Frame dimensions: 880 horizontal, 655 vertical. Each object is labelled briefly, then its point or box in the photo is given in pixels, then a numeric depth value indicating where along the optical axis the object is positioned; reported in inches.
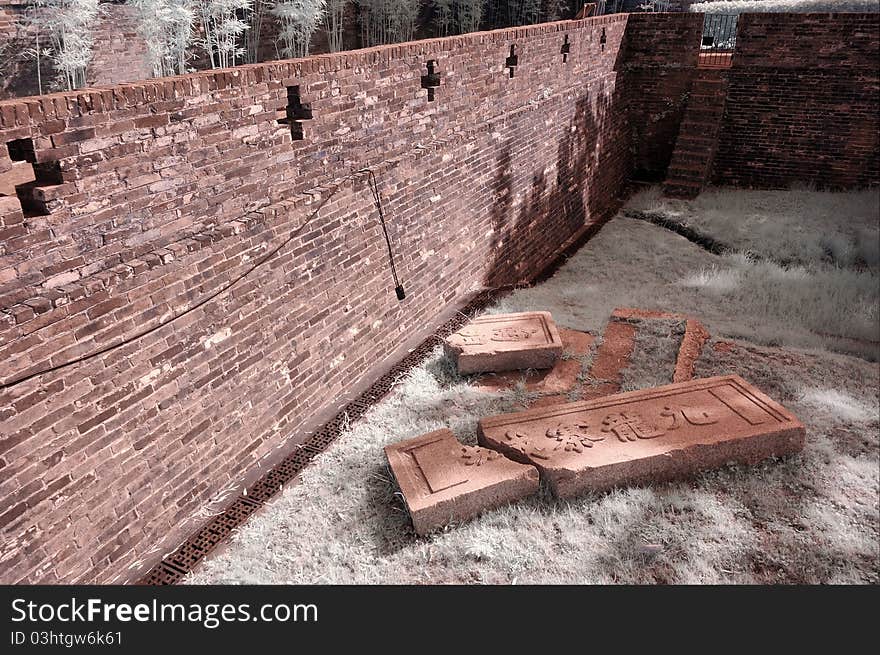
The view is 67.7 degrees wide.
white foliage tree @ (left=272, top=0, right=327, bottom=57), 575.2
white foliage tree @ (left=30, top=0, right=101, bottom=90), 433.1
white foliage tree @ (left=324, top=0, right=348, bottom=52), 650.2
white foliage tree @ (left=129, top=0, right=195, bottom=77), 476.8
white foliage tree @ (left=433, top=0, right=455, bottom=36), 748.6
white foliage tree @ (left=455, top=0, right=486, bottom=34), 757.9
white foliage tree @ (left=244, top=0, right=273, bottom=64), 583.8
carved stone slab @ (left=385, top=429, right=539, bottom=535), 166.7
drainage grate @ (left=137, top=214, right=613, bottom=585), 161.3
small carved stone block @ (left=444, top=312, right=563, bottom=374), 235.9
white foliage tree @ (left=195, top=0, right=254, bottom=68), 519.2
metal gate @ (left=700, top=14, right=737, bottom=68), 503.2
